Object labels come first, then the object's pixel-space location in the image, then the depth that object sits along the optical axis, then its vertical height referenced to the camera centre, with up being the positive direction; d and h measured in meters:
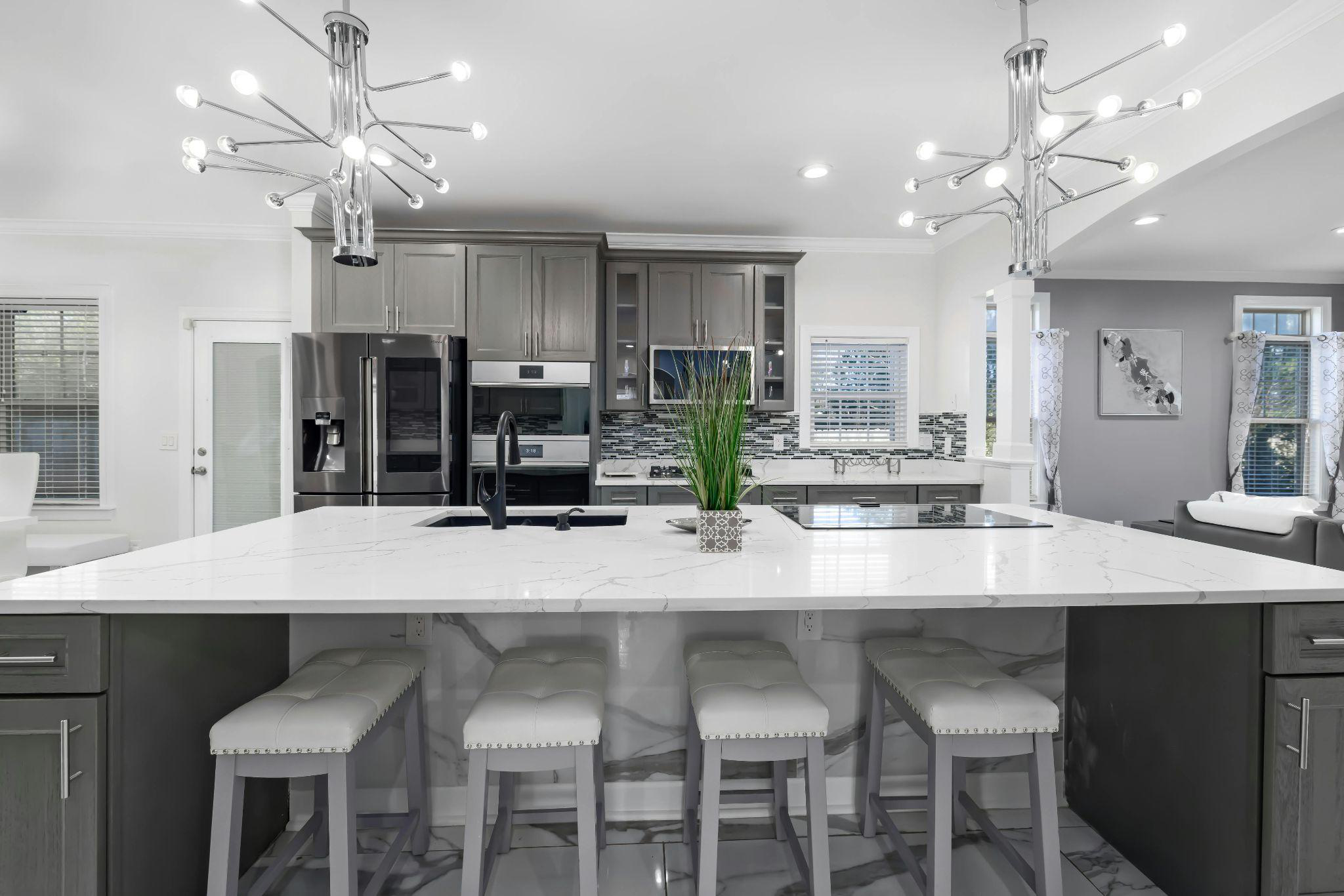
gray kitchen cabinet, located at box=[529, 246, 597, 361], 4.09 +0.83
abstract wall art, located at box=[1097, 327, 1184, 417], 5.69 +0.55
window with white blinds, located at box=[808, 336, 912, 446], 4.87 +0.33
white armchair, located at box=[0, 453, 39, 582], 3.47 -0.39
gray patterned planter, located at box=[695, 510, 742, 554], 1.61 -0.24
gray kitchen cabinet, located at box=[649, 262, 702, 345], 4.41 +0.92
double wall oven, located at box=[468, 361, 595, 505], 4.02 +0.07
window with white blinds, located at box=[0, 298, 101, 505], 4.49 +0.28
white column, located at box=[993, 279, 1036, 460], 3.91 +0.39
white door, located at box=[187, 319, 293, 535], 4.49 +0.08
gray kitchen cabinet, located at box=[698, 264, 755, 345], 4.41 +0.91
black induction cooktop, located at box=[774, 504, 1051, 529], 2.07 -0.28
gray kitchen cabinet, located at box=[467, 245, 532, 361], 4.07 +0.81
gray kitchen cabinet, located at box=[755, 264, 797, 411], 4.46 +0.67
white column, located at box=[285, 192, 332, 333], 3.95 +1.08
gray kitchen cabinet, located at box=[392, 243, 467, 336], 4.05 +0.90
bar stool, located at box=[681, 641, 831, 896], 1.33 -0.61
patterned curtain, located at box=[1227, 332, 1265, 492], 5.69 +0.42
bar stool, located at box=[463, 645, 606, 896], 1.29 -0.62
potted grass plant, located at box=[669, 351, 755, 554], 1.58 -0.03
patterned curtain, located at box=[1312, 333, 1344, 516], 5.73 +0.36
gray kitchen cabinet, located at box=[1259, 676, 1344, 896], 1.31 -0.71
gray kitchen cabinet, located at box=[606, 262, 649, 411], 4.40 +0.68
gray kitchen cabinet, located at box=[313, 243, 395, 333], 4.01 +0.86
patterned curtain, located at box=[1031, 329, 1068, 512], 5.59 +0.29
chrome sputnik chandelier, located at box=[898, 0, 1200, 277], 1.77 +0.84
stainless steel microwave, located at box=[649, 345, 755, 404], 4.31 +0.45
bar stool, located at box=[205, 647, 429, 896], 1.26 -0.62
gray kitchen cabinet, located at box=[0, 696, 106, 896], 1.16 -0.65
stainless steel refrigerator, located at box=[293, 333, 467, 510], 3.73 +0.04
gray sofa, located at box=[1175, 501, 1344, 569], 3.03 -0.53
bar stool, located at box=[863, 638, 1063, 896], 1.36 -0.64
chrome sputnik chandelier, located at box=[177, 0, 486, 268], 1.71 +0.81
